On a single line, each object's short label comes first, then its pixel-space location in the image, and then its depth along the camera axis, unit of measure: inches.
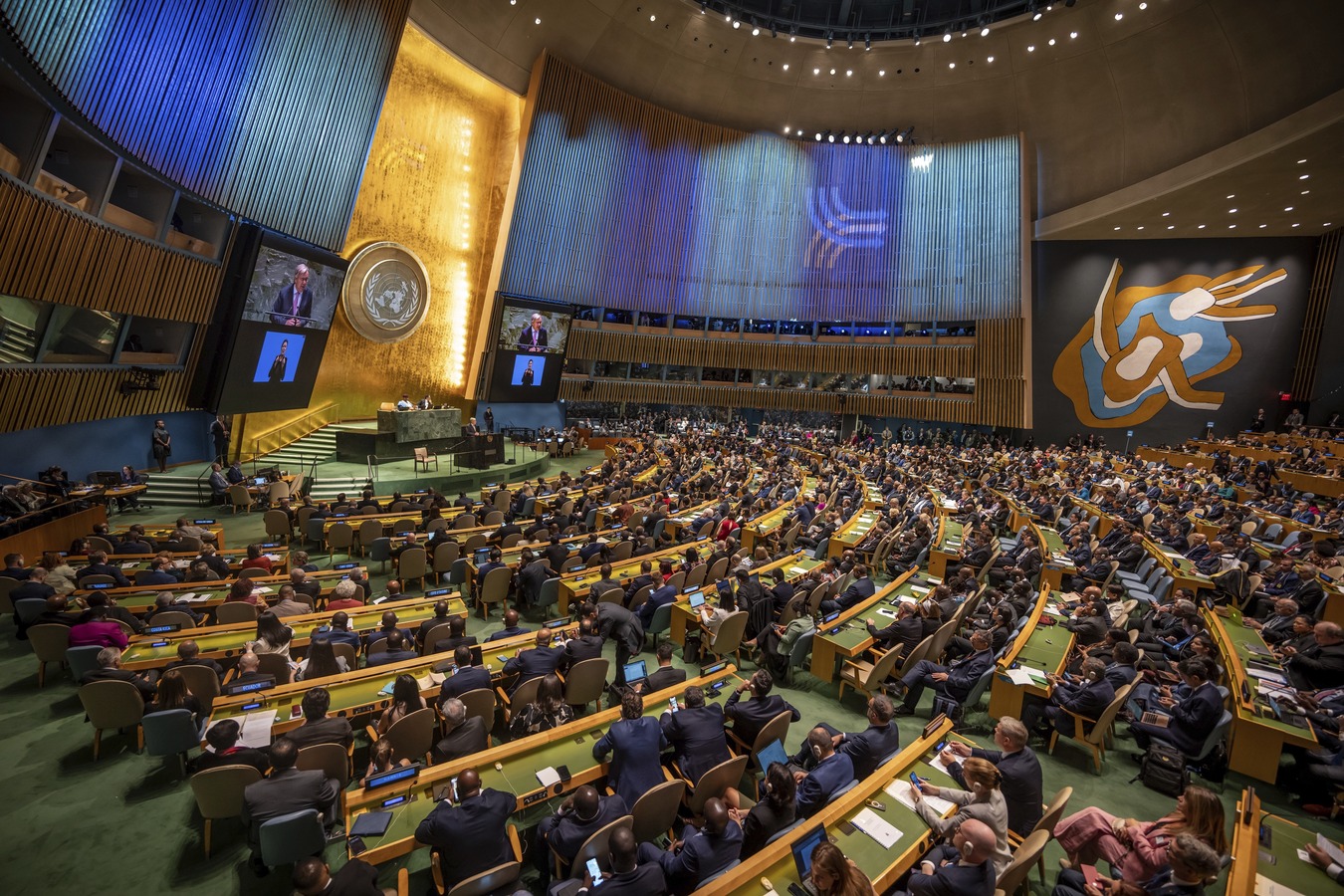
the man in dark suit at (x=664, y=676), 206.1
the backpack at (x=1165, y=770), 202.2
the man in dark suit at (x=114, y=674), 190.9
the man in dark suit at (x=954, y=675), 231.3
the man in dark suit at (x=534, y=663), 214.4
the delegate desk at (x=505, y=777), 137.1
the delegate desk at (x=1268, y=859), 125.5
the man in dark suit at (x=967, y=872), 117.1
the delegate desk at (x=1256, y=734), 197.8
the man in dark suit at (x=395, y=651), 220.2
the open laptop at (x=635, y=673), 196.9
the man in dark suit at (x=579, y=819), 134.6
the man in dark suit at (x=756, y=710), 186.2
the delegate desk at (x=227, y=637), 212.4
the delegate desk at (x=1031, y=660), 229.5
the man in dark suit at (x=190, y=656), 199.0
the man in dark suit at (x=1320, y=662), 231.3
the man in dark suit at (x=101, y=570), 280.5
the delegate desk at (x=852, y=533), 421.1
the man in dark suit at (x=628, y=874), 117.4
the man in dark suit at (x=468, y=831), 130.6
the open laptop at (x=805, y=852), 118.0
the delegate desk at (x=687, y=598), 290.2
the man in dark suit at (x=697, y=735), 172.9
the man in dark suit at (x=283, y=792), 144.6
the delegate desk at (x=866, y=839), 124.1
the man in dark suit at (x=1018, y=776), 153.4
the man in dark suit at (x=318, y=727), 163.3
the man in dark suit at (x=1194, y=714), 197.6
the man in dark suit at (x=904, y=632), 255.0
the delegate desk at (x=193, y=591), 260.7
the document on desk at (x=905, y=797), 147.3
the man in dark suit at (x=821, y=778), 153.9
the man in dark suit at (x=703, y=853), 127.8
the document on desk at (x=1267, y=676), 225.1
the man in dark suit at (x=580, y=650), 228.1
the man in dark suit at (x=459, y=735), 169.6
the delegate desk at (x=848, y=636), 252.4
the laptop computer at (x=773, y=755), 170.7
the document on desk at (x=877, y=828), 139.8
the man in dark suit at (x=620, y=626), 264.8
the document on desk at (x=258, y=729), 165.5
